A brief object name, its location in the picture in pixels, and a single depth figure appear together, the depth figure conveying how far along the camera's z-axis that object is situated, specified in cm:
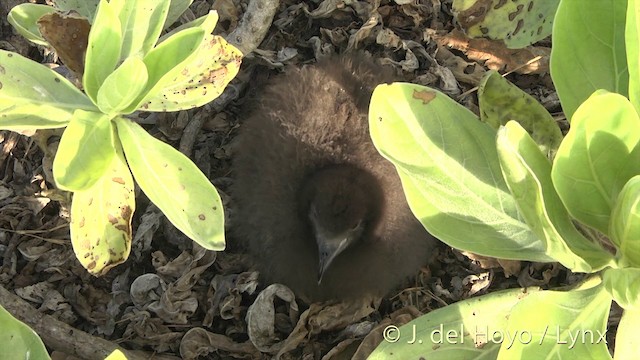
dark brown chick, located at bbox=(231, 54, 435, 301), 99
